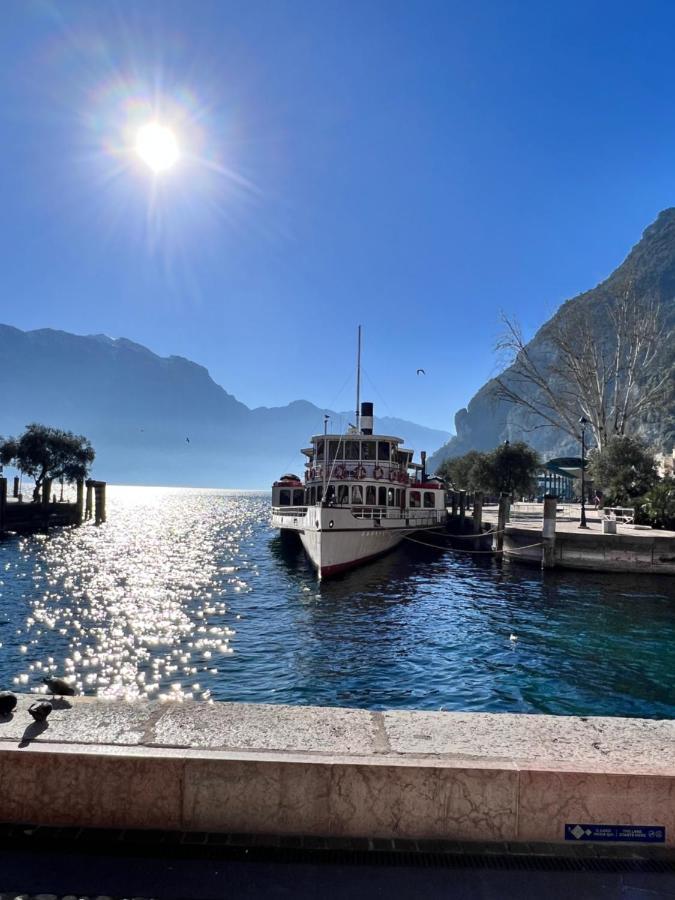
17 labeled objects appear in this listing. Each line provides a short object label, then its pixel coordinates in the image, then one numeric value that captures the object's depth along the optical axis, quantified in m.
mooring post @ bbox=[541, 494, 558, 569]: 27.16
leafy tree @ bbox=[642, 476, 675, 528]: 29.09
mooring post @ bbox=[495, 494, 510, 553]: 33.52
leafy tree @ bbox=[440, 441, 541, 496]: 52.38
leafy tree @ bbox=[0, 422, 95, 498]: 56.97
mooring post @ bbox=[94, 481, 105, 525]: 64.19
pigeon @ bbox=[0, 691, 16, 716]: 4.42
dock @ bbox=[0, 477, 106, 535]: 49.84
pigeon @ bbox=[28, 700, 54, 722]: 4.17
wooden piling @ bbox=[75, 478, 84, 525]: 59.67
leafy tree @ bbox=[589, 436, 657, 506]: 39.25
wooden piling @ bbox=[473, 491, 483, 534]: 44.66
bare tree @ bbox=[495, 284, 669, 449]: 52.38
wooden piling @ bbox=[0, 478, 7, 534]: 46.46
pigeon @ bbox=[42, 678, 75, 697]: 5.63
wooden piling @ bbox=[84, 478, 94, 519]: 61.75
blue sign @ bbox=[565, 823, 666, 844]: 3.36
